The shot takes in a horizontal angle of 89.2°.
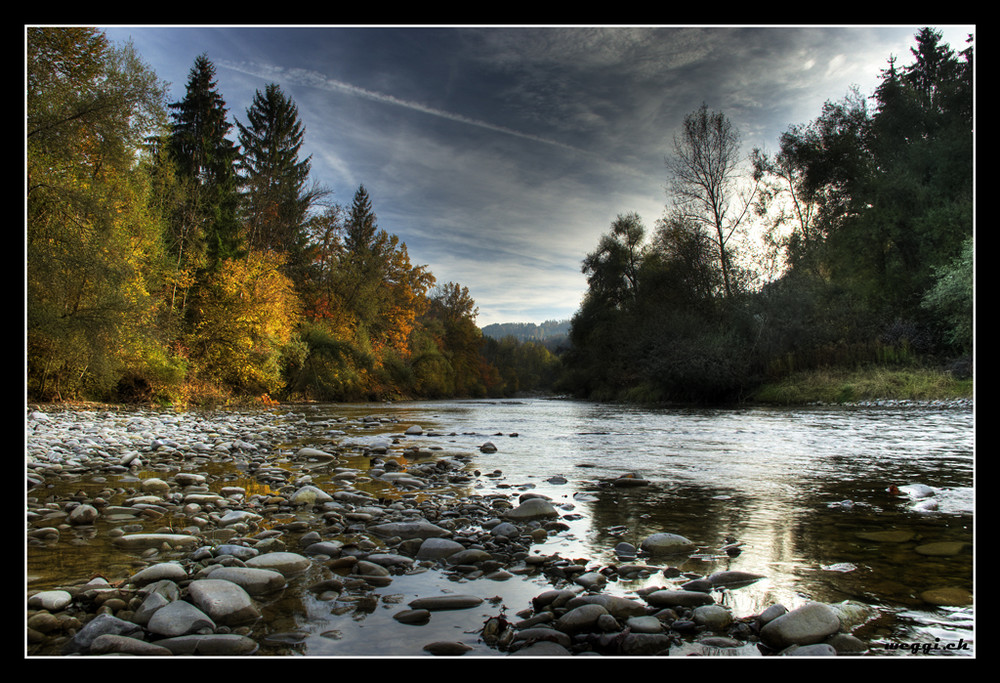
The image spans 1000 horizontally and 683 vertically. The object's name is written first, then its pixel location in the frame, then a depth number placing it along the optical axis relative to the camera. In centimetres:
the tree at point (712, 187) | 2223
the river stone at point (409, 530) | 316
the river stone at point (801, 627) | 175
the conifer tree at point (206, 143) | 2245
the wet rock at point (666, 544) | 284
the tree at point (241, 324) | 1723
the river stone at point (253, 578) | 223
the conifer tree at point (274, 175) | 2395
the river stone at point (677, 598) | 207
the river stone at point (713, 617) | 187
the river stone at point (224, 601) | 193
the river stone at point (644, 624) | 180
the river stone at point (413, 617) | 194
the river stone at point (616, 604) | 196
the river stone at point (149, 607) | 186
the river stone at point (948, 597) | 210
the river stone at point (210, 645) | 169
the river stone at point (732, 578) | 231
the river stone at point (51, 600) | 195
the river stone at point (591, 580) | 229
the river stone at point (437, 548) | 278
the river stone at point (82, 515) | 325
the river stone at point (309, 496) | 397
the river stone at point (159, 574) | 226
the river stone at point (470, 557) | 269
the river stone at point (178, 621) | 178
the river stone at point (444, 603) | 206
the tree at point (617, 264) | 3466
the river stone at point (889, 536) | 299
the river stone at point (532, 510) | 358
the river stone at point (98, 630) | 168
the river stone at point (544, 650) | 169
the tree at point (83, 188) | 782
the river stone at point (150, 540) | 280
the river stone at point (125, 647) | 163
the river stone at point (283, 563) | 246
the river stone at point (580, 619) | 184
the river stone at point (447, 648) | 170
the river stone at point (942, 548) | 272
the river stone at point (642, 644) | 171
